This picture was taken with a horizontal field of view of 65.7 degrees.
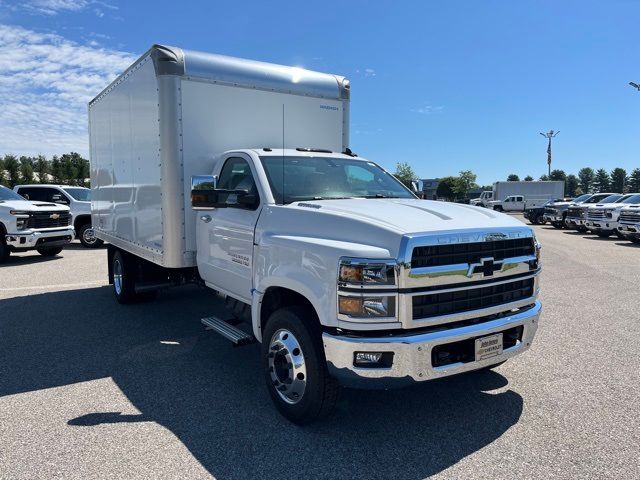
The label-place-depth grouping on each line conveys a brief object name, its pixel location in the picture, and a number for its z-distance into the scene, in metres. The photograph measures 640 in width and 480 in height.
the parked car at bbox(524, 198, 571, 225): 30.55
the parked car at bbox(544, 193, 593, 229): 26.48
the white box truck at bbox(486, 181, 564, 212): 43.81
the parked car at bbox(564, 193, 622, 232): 23.02
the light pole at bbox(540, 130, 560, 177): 57.99
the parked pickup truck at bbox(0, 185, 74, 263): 12.78
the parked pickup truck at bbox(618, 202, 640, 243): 17.12
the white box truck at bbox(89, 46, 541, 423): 3.20
